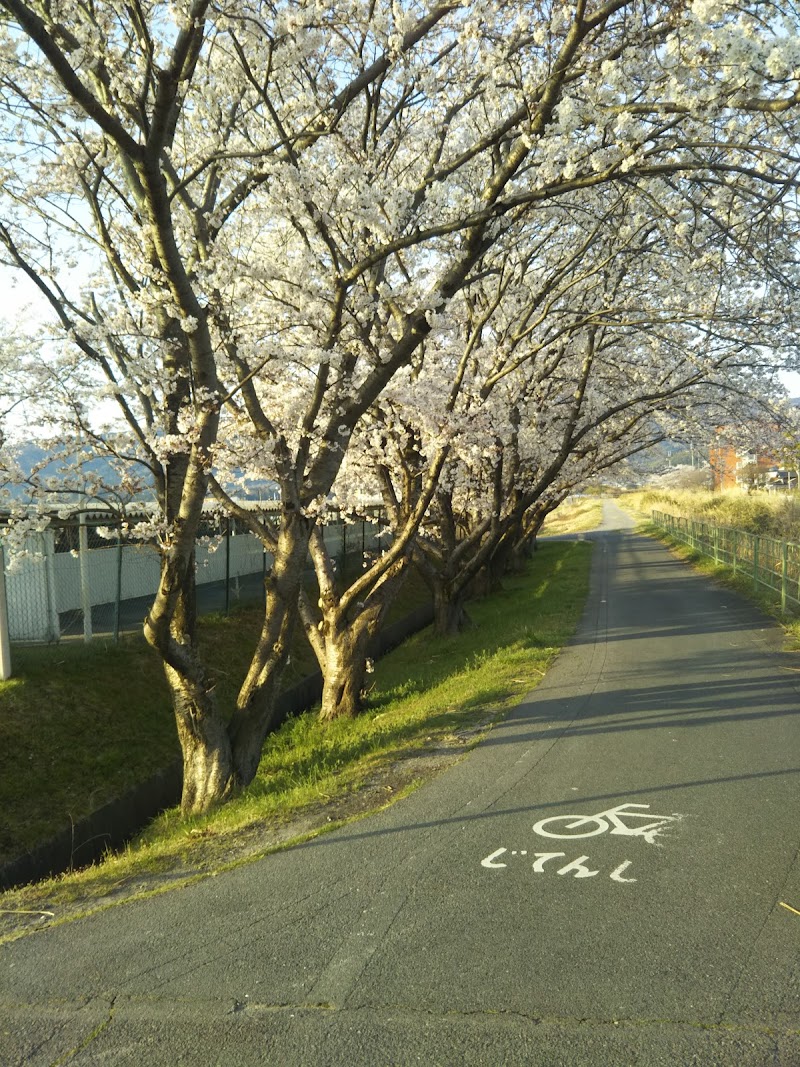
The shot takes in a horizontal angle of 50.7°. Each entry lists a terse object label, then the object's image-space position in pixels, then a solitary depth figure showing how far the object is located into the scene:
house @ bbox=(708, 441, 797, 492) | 39.72
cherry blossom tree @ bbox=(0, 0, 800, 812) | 6.86
